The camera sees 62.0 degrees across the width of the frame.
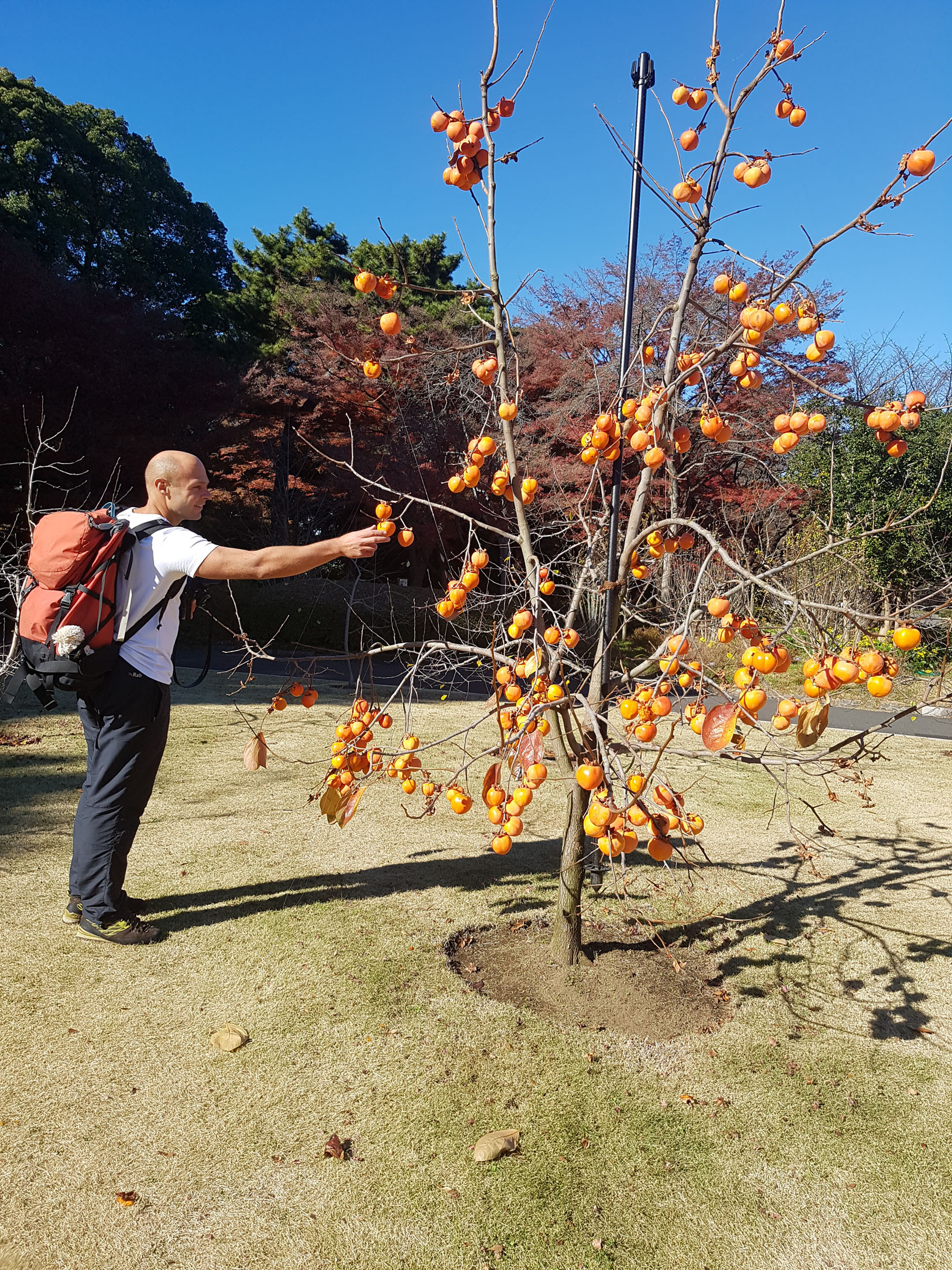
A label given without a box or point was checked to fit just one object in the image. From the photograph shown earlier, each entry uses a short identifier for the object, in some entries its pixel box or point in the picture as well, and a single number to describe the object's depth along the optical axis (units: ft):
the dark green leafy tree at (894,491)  30.71
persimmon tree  5.39
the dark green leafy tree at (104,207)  49.75
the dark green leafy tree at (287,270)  47.19
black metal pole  6.85
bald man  7.39
